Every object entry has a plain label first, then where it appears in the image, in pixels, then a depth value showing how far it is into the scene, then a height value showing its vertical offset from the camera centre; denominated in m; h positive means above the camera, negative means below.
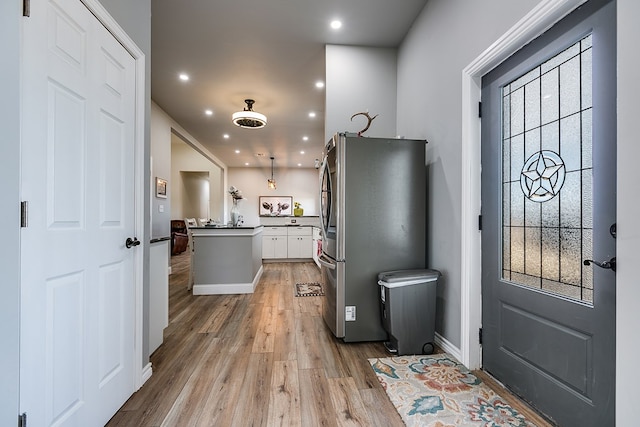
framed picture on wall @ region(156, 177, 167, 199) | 4.85 +0.46
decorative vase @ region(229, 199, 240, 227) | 4.43 -0.05
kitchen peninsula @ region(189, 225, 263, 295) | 4.01 -0.67
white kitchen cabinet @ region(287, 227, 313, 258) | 7.06 -0.71
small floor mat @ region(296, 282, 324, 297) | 4.03 -1.16
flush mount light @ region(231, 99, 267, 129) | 4.23 +1.46
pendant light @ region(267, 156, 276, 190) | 8.97 +1.01
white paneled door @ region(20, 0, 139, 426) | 1.07 -0.03
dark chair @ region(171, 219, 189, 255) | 7.93 -0.66
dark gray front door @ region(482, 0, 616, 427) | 1.21 -0.02
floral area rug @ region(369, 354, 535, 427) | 1.46 -1.07
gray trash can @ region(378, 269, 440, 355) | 2.16 -0.74
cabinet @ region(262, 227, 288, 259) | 7.00 -0.73
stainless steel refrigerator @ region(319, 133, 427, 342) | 2.38 -0.06
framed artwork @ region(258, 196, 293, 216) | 9.79 +0.31
